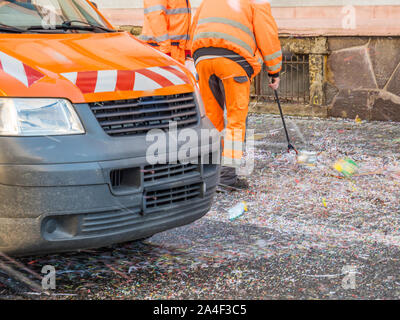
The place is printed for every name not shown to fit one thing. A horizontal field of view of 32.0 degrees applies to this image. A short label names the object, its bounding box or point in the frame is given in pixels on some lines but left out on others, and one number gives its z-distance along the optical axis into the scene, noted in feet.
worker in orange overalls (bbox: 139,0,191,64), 26.71
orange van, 12.00
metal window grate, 34.60
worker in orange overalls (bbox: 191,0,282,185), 20.57
